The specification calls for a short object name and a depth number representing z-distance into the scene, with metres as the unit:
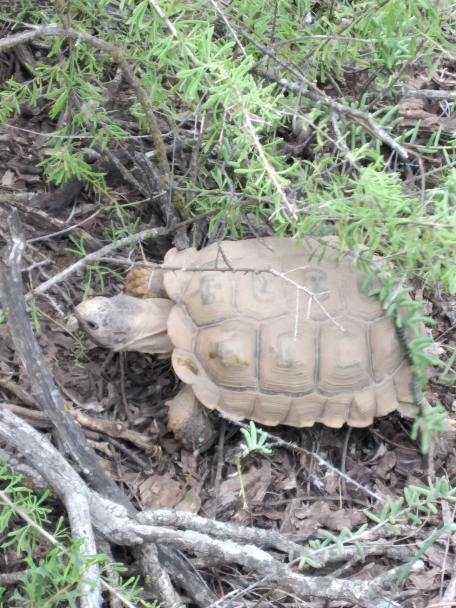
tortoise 2.69
